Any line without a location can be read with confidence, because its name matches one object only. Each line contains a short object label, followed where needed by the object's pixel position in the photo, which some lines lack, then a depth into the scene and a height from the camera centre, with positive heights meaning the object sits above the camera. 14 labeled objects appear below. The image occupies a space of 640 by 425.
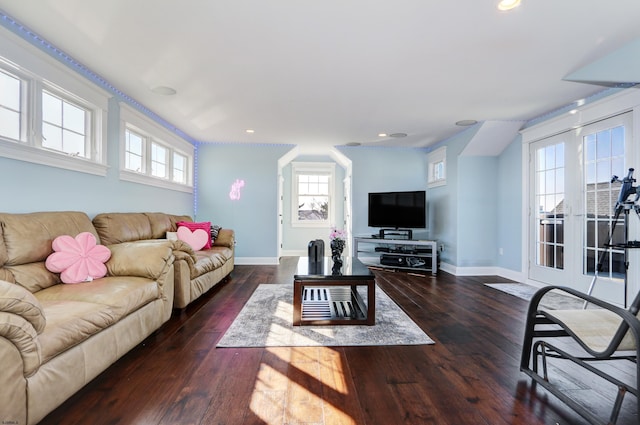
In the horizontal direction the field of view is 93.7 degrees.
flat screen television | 5.56 +0.13
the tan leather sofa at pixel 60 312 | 1.26 -0.54
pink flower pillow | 2.19 -0.33
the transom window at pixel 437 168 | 5.61 +0.96
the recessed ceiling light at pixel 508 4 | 1.95 +1.40
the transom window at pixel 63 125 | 2.68 +0.86
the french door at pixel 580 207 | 3.31 +0.12
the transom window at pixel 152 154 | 3.80 +0.92
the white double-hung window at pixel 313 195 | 7.61 +0.53
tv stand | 5.26 -0.70
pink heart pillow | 4.14 -0.30
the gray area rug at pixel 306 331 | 2.32 -0.98
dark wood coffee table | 2.63 -0.88
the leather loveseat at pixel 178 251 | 2.99 -0.42
